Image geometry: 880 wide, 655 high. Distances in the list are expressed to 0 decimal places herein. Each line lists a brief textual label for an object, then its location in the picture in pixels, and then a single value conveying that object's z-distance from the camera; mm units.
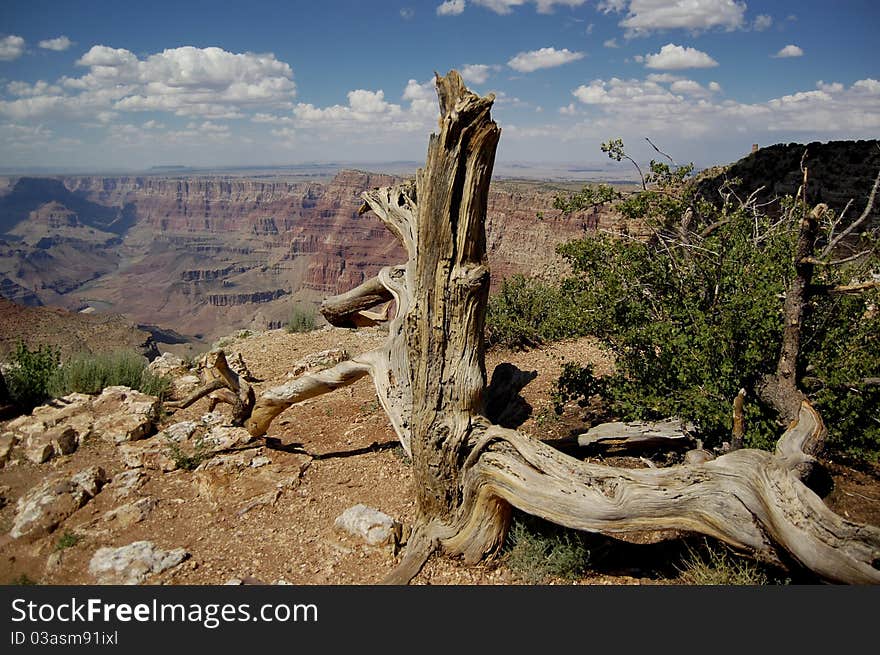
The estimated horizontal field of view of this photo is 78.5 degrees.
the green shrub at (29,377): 7930
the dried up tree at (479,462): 3236
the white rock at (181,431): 6859
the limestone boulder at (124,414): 6977
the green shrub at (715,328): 4836
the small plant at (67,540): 4734
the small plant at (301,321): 14188
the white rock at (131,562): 4309
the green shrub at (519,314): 10727
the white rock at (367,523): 4590
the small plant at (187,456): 6180
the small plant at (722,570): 3670
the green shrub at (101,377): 8586
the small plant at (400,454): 6026
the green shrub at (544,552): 4078
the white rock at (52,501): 5023
